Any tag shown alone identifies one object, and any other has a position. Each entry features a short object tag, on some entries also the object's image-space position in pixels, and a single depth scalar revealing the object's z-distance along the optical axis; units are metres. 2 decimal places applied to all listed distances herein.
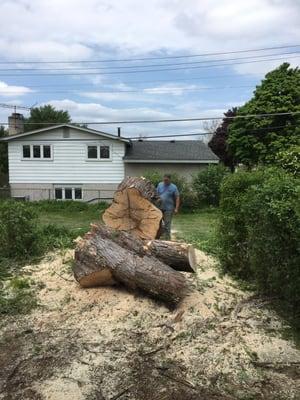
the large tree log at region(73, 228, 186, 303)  5.90
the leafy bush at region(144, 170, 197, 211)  22.38
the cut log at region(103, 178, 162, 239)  8.16
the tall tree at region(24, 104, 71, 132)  44.28
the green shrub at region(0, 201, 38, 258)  8.39
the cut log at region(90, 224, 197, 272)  6.46
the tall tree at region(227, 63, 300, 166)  23.91
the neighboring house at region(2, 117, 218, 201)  26.08
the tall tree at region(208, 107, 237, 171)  35.34
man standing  9.79
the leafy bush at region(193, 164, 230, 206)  22.78
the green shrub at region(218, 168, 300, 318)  5.35
